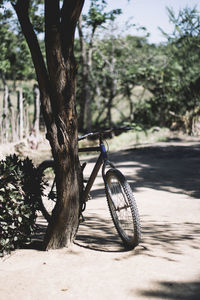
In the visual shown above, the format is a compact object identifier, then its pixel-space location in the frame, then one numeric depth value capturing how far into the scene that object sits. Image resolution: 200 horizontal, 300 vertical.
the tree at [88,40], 17.00
